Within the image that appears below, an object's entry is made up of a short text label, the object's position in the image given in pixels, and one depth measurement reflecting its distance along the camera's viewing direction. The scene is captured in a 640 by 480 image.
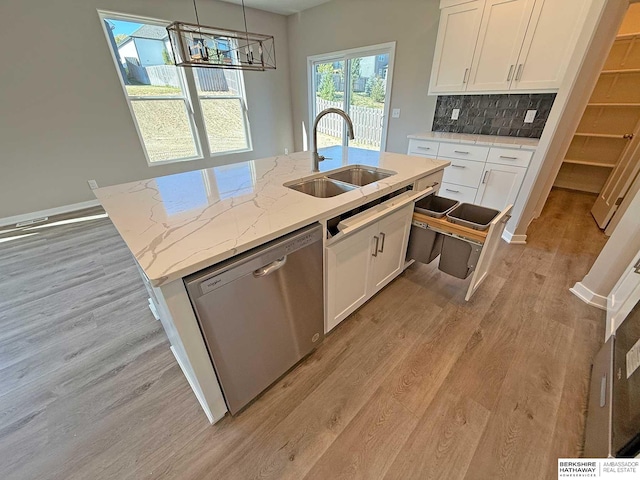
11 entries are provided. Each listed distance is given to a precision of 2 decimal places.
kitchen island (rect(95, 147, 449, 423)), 0.83
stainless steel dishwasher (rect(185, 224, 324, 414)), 0.90
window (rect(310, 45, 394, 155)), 3.72
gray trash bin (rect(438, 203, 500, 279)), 1.59
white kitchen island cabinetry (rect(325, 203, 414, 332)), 1.39
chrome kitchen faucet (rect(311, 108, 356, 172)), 1.47
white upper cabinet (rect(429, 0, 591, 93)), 2.15
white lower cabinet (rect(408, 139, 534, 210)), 2.48
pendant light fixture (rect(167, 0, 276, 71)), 2.07
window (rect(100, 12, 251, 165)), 3.37
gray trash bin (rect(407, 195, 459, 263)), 1.78
